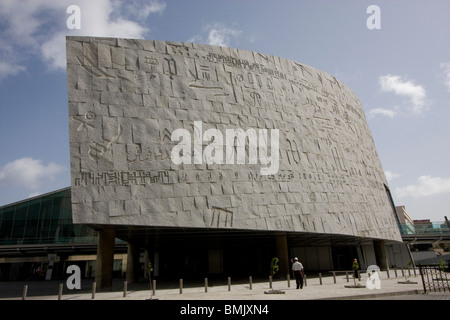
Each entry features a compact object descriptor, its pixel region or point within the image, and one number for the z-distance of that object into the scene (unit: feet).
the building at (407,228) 112.06
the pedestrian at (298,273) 47.44
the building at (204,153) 56.85
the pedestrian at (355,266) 56.69
